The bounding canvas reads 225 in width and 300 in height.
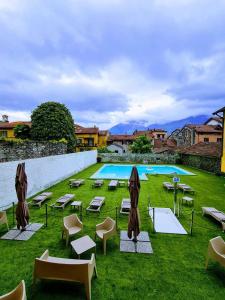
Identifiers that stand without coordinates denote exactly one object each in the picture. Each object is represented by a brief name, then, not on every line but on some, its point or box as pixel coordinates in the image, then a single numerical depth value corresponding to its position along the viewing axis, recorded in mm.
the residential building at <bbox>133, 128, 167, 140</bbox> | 65156
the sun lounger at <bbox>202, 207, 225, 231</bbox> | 8023
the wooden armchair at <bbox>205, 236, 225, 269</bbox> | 4925
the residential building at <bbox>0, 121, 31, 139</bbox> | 39312
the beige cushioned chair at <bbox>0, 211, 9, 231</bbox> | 7186
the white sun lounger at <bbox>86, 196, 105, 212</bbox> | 9577
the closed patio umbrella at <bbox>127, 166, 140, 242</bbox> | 6141
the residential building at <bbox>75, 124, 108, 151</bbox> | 46906
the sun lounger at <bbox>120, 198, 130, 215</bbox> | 9269
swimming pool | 20172
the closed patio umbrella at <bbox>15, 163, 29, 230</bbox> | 6719
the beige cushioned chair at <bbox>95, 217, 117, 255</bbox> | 6058
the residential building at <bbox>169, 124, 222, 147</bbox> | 41219
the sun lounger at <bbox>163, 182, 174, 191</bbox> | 14030
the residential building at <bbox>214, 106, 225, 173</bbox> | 19316
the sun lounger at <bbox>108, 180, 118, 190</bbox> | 14195
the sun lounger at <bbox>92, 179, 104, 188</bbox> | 14973
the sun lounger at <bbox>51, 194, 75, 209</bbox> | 9969
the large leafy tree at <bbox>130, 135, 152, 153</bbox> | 38375
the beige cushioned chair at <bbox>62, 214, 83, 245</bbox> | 6569
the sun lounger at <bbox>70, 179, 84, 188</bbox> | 14870
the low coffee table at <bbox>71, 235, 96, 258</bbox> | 5441
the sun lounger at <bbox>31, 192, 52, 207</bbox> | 10359
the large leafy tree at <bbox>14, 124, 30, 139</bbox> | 28759
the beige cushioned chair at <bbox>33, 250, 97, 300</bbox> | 4109
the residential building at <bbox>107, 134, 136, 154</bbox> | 51156
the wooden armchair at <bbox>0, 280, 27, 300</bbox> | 3405
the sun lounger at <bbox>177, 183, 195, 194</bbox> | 13296
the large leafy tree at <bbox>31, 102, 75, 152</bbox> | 27328
